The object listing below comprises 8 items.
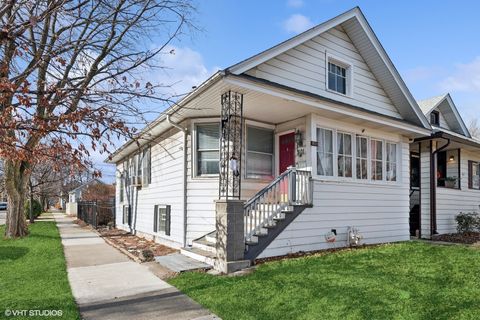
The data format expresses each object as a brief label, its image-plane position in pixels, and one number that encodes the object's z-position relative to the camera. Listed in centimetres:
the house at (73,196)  3928
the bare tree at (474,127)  4860
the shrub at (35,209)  2555
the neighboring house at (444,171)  1228
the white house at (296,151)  758
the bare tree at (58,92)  391
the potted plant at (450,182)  1362
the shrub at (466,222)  1295
